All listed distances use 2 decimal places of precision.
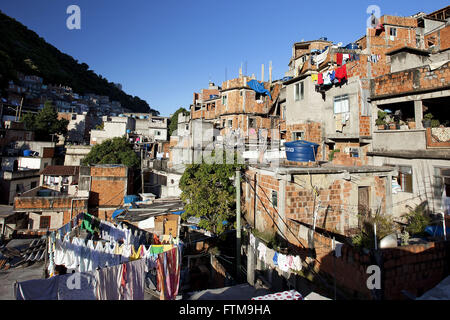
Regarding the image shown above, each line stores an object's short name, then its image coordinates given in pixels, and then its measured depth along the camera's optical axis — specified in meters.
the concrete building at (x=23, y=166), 28.19
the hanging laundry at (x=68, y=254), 9.89
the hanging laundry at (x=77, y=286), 6.00
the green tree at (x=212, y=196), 14.48
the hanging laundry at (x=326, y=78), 17.72
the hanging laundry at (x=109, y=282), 6.38
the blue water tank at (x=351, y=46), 19.20
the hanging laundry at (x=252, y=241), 9.90
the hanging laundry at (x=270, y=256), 9.01
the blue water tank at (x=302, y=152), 13.97
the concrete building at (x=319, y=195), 11.19
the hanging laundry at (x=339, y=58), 17.59
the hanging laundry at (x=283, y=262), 8.12
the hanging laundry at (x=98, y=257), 9.97
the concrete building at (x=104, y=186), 22.92
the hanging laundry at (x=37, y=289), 5.44
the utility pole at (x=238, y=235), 9.46
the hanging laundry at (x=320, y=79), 18.28
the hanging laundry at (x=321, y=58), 19.01
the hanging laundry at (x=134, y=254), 9.81
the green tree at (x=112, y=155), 32.22
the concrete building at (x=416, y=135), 11.70
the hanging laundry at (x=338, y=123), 17.23
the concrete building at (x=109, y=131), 40.47
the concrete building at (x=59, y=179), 26.22
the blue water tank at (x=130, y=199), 22.67
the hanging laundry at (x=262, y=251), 9.40
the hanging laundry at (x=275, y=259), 8.42
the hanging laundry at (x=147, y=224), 15.98
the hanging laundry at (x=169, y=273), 8.00
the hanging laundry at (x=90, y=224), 16.03
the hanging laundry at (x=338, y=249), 7.44
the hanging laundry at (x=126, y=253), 9.92
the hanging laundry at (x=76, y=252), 9.92
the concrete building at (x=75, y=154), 36.64
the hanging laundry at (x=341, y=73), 16.92
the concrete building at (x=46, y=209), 20.09
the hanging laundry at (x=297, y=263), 8.03
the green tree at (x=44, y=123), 42.47
